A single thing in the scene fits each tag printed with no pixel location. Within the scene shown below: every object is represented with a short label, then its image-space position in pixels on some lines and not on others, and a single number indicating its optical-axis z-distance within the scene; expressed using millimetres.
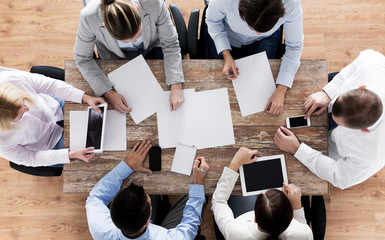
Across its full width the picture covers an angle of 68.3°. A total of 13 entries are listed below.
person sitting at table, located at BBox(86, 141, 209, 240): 1458
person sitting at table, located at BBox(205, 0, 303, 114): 1271
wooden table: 1525
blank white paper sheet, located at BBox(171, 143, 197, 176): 1530
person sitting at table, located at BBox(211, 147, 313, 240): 1328
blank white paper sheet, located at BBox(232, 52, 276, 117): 1580
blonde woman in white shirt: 1414
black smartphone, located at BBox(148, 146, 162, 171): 1533
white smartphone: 1552
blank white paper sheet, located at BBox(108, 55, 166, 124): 1588
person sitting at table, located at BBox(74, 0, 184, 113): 1292
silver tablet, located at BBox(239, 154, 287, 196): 1503
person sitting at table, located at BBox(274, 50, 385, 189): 1281
